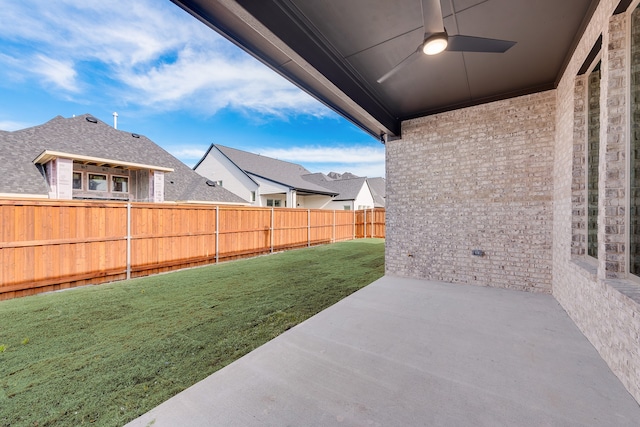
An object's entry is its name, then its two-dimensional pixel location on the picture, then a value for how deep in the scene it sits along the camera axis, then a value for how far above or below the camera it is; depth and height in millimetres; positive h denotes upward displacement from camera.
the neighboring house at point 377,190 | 24228 +2390
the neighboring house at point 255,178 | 16516 +2300
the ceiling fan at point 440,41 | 1969 +1506
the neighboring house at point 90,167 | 9023 +1844
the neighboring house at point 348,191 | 19953 +1739
